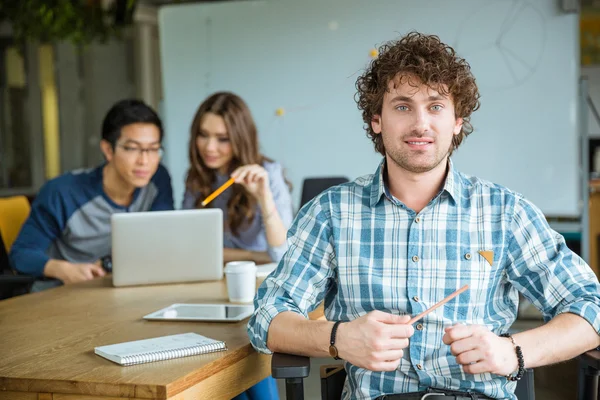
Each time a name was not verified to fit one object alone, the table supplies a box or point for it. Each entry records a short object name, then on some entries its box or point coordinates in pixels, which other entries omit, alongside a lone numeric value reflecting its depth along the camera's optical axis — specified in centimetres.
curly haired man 158
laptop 238
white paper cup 210
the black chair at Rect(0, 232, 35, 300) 253
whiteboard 413
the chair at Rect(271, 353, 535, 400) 148
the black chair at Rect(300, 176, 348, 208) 338
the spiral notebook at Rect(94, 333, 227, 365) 151
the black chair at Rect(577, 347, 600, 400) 153
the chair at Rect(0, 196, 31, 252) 339
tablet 189
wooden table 141
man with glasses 295
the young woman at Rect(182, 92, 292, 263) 313
